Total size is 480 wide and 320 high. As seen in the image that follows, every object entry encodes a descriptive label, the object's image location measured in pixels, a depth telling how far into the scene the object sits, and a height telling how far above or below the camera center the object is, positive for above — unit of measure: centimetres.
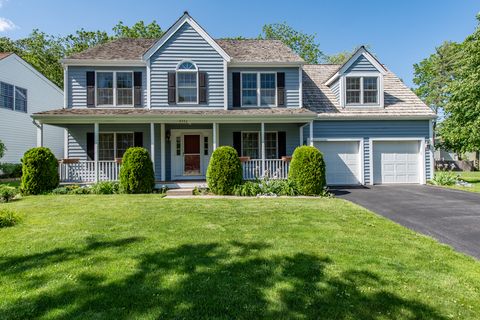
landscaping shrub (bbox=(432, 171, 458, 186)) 1298 -98
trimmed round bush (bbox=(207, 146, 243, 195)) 1027 -37
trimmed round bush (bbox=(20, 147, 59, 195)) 1011 -32
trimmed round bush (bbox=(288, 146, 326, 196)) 1005 -42
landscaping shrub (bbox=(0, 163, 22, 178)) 1591 -39
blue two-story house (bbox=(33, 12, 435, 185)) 1250 +246
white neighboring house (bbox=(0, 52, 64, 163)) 1647 +407
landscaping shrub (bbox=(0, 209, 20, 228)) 570 -119
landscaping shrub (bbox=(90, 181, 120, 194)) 1062 -100
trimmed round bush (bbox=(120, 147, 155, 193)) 1038 -37
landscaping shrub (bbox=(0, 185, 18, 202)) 869 -97
